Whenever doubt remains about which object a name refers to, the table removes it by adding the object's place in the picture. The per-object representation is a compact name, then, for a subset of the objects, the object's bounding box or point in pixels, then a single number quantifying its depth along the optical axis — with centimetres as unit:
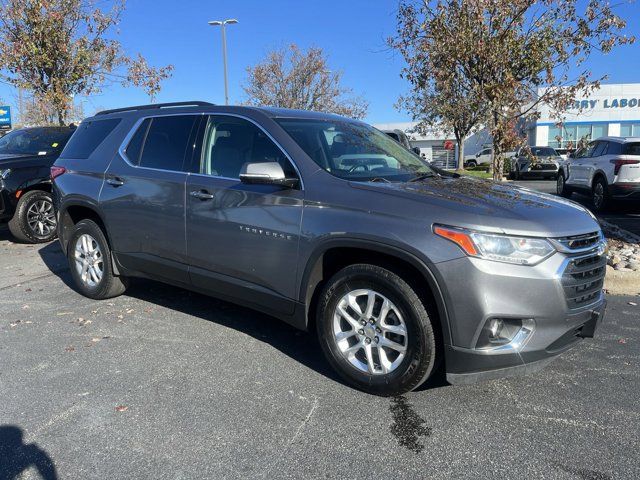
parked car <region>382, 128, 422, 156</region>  1248
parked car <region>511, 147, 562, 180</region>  2394
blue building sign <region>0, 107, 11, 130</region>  3355
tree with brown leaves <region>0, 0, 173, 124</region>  1225
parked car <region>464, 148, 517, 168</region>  4155
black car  811
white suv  1065
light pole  2513
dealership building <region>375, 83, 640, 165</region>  3878
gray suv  293
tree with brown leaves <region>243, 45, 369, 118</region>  2830
